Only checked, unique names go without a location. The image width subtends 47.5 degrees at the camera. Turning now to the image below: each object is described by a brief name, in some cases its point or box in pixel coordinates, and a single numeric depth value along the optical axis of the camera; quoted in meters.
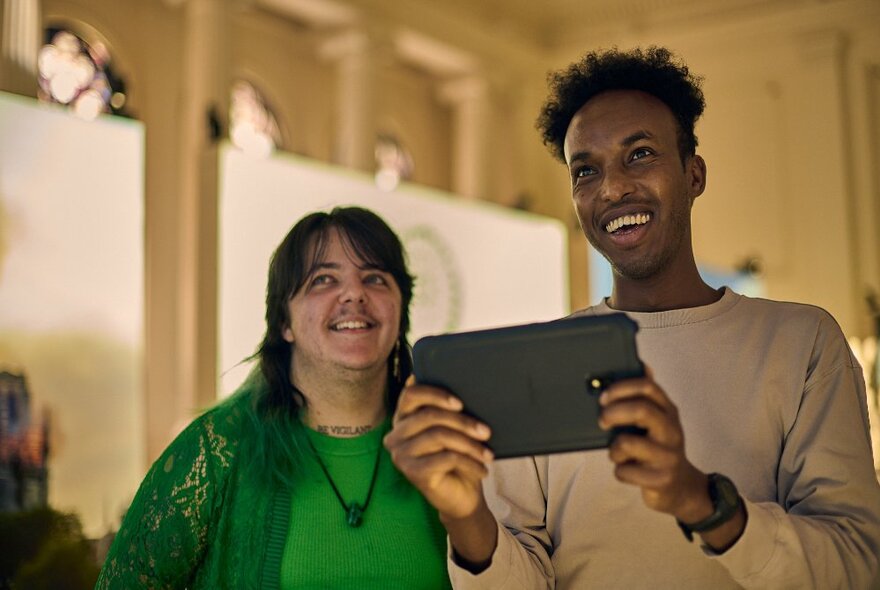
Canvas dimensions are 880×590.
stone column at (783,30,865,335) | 8.52
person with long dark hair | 2.02
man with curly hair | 1.30
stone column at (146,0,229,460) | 6.97
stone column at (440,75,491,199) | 9.30
